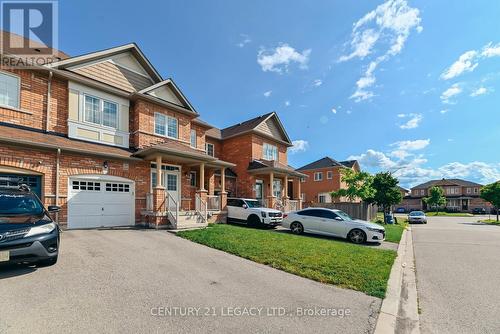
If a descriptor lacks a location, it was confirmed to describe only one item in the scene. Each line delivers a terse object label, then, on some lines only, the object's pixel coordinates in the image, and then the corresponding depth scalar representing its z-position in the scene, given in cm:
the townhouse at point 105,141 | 1070
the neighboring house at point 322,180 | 3400
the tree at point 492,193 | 3331
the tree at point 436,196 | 5272
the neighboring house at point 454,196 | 6619
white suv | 1496
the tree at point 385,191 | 2481
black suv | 484
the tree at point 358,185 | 2405
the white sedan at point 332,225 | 1170
